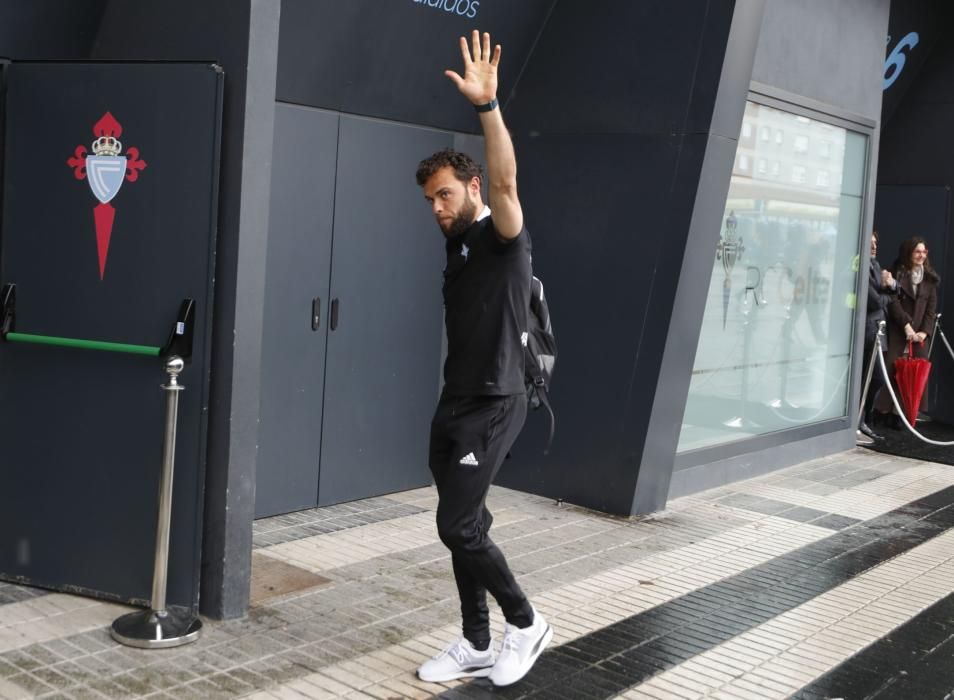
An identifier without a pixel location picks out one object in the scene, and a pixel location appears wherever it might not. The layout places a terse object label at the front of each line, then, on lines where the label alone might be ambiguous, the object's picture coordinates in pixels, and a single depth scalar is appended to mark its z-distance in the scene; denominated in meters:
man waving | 4.29
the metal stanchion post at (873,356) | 11.28
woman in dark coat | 11.86
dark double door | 6.90
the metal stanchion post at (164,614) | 4.83
